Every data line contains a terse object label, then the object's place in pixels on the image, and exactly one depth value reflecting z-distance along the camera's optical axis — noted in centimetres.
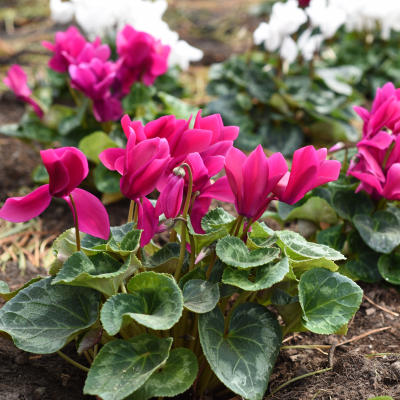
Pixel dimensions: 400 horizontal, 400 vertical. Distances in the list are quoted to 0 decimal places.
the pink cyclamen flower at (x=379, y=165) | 54
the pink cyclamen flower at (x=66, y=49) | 83
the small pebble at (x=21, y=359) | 50
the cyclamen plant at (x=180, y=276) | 41
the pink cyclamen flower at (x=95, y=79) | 72
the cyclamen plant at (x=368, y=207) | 56
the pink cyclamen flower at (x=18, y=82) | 86
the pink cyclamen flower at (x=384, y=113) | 57
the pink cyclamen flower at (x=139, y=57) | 76
